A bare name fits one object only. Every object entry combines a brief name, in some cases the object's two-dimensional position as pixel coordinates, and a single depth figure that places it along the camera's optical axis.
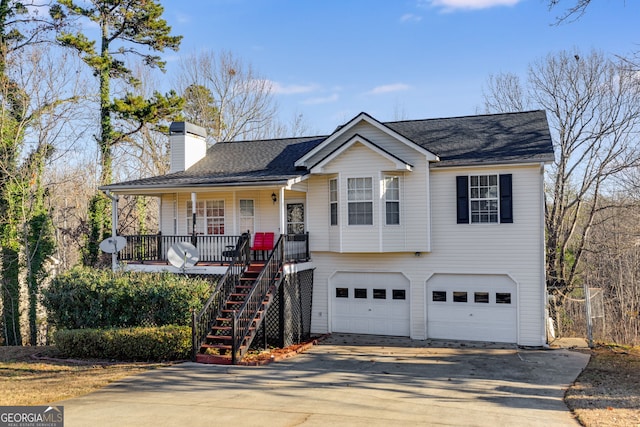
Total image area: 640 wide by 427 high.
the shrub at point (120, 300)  12.79
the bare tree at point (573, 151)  23.62
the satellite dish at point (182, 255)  14.49
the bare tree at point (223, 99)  32.34
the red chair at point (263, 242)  15.77
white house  14.61
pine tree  21.84
